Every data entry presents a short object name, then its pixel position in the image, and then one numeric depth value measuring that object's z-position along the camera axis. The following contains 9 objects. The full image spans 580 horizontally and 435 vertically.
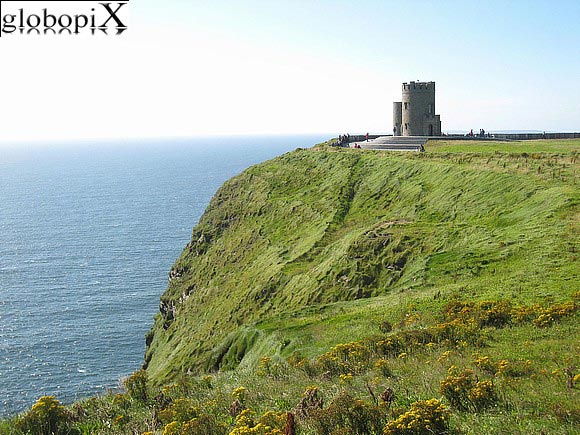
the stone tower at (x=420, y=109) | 81.81
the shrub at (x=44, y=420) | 14.79
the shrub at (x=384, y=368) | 15.32
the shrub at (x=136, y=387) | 17.80
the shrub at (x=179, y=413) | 13.58
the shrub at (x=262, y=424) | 10.97
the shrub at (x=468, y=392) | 11.95
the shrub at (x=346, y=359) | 16.69
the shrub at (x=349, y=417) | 11.46
